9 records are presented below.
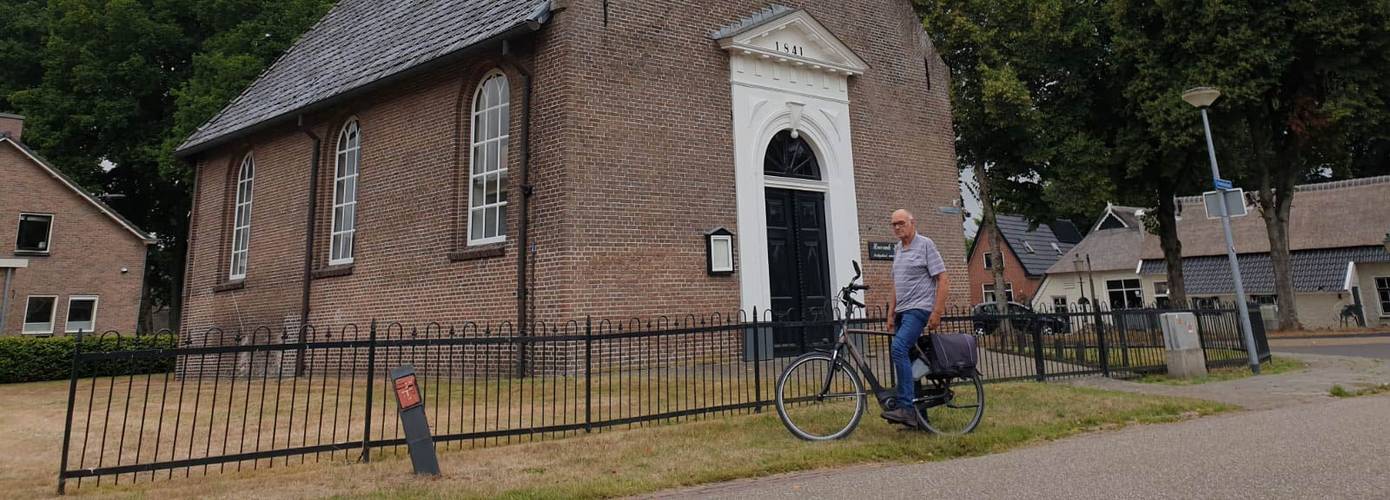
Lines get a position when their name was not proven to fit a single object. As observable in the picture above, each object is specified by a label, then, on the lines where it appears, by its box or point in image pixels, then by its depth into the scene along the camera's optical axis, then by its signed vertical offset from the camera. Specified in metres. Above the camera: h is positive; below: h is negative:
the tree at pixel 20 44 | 30.36 +13.60
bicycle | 5.91 -0.45
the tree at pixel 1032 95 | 20.89 +7.33
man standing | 5.72 +0.36
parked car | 9.45 +0.24
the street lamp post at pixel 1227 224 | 10.83 +1.70
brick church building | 11.04 +3.34
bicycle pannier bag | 5.82 -0.12
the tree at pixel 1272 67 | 18.77 +7.05
